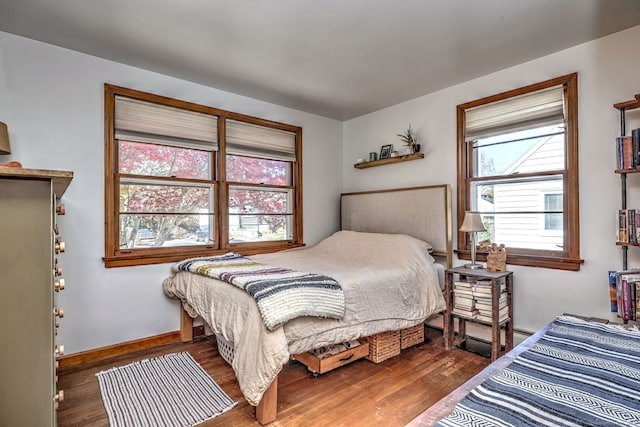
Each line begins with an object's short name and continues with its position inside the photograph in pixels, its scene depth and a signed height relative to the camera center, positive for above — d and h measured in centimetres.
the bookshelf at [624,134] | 215 +53
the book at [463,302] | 267 -74
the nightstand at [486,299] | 251 -70
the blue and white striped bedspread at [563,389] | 91 -58
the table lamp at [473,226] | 274 -12
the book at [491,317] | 256 -83
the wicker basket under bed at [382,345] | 250 -103
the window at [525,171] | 251 +36
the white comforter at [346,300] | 174 -62
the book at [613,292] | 212 -53
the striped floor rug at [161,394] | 185 -115
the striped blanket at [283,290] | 175 -45
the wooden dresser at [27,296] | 96 -25
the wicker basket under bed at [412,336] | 271 -105
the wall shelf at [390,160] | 342 +58
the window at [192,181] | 278 +31
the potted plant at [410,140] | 344 +78
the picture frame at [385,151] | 374 +71
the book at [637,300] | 197 -54
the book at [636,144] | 203 +42
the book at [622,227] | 208 -10
